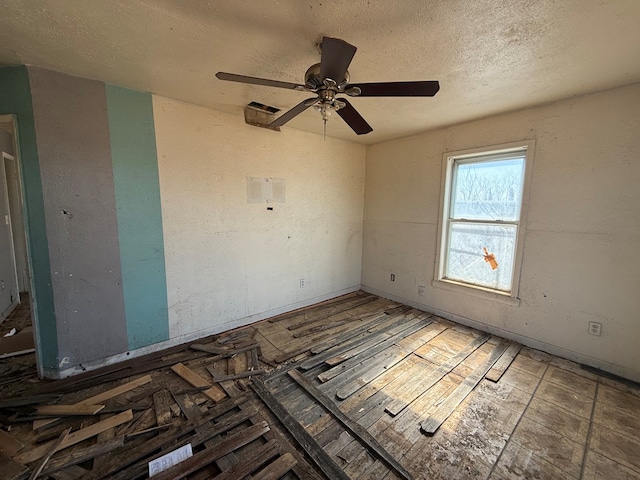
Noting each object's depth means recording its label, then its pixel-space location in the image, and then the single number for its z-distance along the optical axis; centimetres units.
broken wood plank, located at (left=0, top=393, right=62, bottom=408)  181
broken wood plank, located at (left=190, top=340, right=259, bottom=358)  255
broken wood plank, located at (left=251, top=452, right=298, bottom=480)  139
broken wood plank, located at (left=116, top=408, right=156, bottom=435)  168
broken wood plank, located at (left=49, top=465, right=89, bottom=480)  138
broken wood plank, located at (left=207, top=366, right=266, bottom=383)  216
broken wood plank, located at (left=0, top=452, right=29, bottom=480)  137
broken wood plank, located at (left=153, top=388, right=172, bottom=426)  177
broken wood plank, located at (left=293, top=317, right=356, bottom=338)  294
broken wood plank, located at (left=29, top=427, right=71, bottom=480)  139
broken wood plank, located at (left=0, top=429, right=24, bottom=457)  151
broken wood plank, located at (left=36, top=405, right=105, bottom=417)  177
